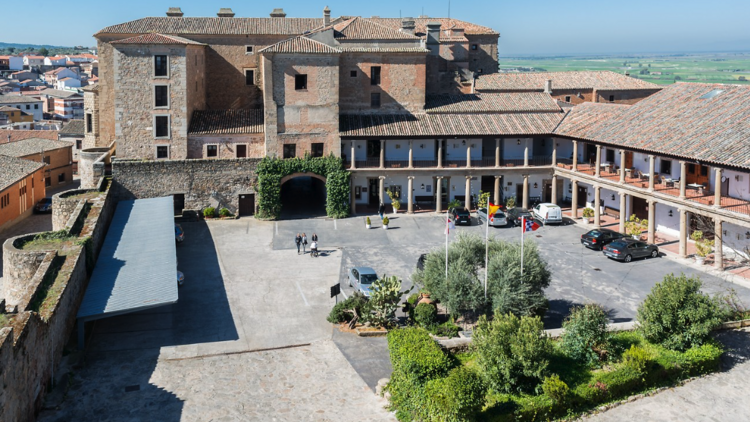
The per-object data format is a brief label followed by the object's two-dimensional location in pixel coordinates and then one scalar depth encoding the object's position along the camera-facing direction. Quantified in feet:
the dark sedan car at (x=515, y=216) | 153.97
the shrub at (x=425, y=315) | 93.56
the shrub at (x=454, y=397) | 63.46
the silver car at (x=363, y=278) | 107.55
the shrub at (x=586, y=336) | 79.56
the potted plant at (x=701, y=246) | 120.78
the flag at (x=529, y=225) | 99.84
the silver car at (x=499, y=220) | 152.56
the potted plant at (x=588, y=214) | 153.69
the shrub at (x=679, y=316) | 82.48
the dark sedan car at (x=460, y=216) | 154.92
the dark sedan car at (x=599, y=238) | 133.80
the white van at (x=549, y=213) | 153.79
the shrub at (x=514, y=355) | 71.92
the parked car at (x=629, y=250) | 126.31
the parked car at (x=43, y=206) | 185.78
